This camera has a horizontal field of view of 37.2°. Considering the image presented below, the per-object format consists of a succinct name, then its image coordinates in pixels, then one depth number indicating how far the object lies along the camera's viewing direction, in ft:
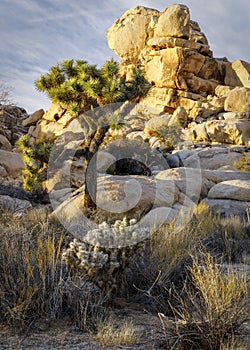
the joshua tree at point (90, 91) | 32.71
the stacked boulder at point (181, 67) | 104.99
